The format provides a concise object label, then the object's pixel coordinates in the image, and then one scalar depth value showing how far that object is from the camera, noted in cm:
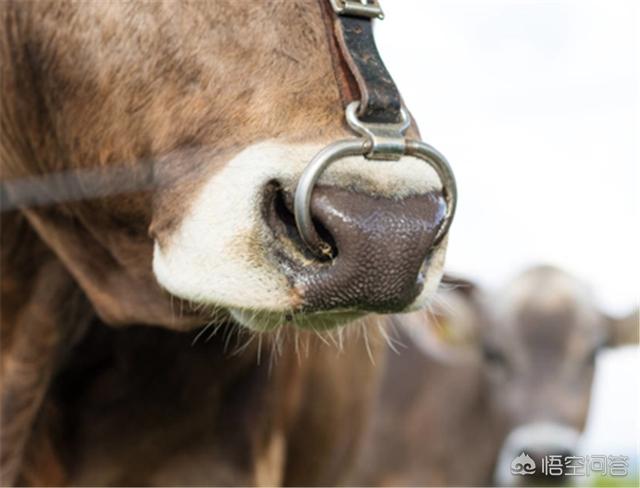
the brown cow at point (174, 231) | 234
